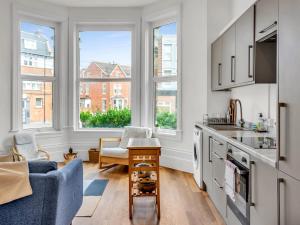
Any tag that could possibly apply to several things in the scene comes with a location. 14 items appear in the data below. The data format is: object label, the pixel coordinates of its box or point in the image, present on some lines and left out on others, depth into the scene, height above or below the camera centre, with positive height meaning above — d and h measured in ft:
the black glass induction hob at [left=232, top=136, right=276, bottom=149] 5.37 -0.85
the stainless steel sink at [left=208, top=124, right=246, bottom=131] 8.82 -0.71
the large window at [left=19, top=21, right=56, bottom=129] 14.38 +2.57
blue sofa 5.33 -2.37
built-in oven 5.48 -1.99
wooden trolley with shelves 7.94 -2.13
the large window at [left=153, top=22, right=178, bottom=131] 14.33 +2.42
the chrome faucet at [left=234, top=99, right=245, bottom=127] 9.90 -0.43
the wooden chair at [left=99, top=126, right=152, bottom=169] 13.06 -2.39
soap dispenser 8.12 -0.53
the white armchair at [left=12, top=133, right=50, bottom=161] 12.89 -2.25
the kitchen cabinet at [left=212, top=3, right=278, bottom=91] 6.75 +1.96
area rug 8.37 -3.88
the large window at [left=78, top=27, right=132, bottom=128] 15.84 +2.38
